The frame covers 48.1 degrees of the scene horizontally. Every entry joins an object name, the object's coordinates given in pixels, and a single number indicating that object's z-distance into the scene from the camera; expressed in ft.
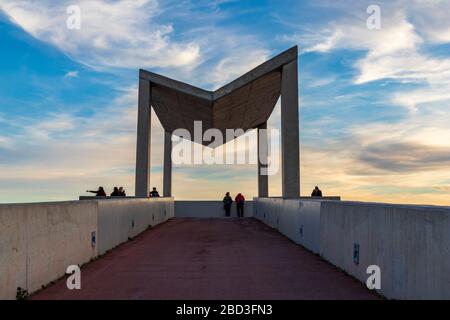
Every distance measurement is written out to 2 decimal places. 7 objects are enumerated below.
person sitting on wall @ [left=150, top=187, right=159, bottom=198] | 114.32
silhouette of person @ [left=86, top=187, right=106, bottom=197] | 86.57
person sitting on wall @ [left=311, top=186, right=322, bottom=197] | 91.05
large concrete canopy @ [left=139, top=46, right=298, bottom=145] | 84.02
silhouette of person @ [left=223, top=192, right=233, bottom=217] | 125.90
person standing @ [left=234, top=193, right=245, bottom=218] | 122.11
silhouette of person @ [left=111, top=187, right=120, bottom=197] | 90.74
